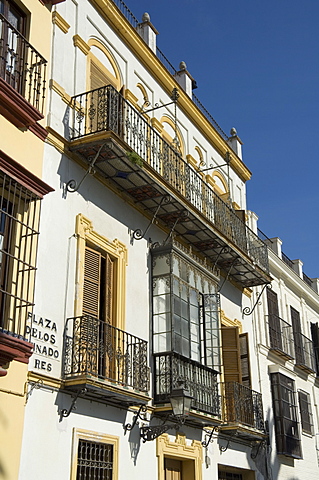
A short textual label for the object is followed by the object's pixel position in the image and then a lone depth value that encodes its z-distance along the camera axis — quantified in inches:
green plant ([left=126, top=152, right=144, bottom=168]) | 446.3
